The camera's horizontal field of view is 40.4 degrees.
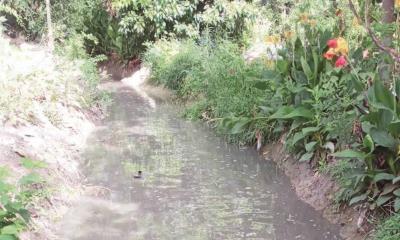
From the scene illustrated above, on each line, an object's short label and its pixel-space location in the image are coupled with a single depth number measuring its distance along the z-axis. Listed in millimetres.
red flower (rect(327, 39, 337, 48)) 5070
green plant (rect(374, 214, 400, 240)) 4230
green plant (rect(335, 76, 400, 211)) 4703
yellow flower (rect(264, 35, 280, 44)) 7570
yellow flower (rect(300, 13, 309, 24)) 7277
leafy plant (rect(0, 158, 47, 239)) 3074
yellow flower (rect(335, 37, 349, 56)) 4926
